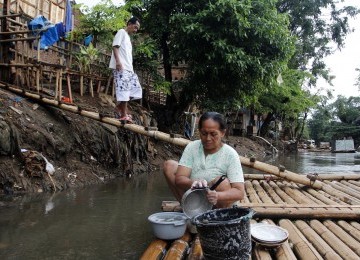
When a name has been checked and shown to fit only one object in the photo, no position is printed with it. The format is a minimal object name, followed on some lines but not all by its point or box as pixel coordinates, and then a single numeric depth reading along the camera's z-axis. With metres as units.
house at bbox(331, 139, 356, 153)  27.59
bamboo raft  2.47
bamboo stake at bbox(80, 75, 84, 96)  9.39
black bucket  2.12
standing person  6.05
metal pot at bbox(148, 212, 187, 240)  2.70
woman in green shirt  2.67
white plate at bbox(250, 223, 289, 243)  2.50
